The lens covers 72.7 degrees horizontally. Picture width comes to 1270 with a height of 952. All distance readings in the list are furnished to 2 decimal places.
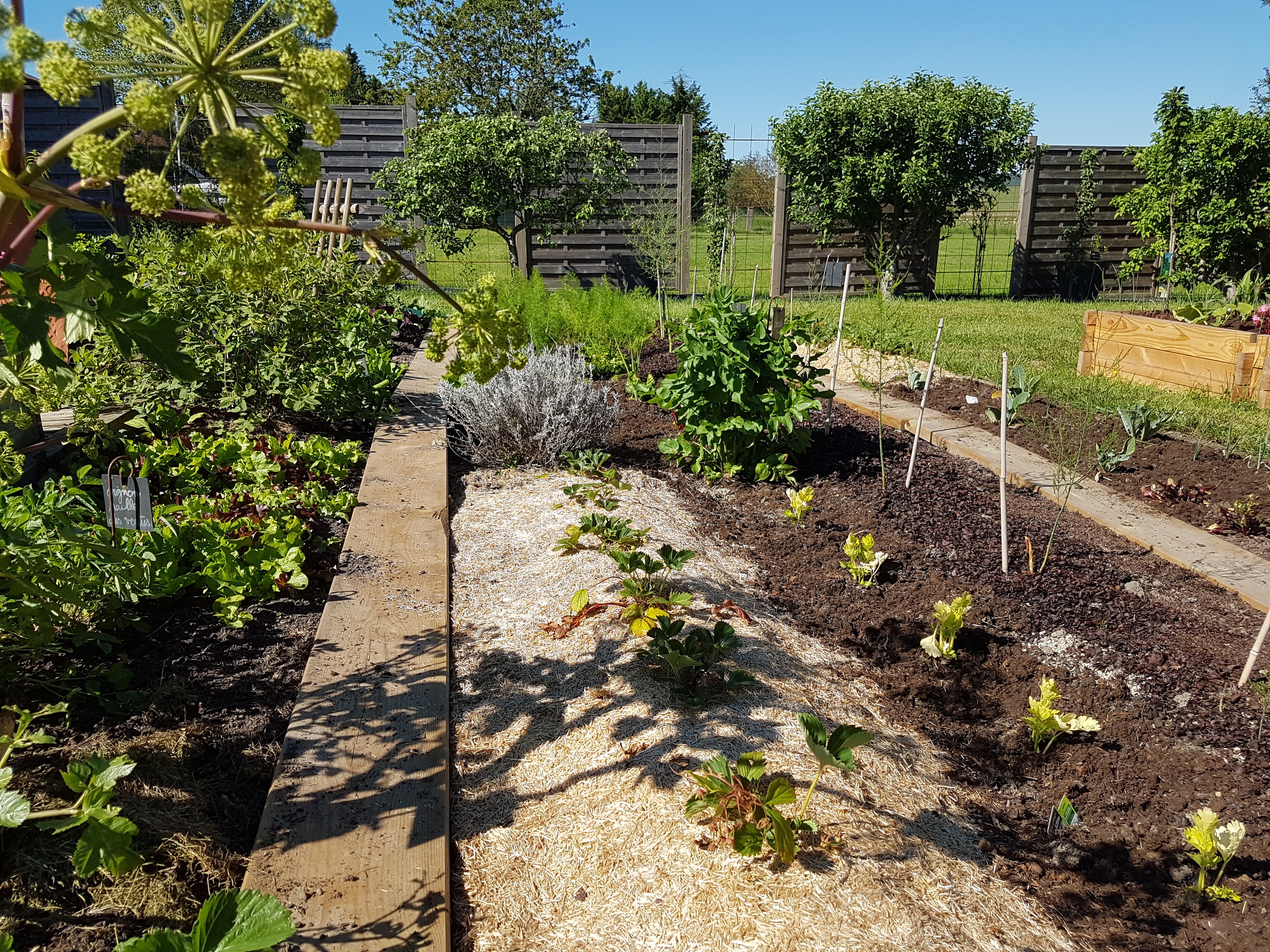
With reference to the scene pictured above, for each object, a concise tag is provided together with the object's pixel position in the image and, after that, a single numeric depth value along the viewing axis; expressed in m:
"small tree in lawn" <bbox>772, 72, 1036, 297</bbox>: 11.80
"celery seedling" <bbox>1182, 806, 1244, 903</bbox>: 1.94
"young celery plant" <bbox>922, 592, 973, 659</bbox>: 2.89
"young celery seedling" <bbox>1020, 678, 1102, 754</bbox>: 2.48
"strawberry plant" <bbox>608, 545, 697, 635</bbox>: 2.59
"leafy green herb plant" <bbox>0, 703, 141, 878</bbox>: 1.21
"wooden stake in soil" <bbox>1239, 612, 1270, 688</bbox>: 2.57
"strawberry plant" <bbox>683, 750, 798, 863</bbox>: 1.77
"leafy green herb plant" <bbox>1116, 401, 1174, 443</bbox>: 4.89
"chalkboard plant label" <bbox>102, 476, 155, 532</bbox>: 2.60
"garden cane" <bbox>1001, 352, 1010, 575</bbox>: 3.54
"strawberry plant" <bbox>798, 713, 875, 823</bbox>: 1.72
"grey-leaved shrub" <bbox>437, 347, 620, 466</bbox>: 4.51
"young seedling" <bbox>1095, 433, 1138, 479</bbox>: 4.58
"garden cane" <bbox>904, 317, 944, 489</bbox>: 4.16
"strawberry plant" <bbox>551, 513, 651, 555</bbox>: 3.34
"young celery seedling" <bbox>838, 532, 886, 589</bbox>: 3.46
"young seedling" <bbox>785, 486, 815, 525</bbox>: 4.05
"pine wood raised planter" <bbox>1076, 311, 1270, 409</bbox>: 6.05
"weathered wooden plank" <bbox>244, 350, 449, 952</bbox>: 1.63
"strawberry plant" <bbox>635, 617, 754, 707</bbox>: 2.37
